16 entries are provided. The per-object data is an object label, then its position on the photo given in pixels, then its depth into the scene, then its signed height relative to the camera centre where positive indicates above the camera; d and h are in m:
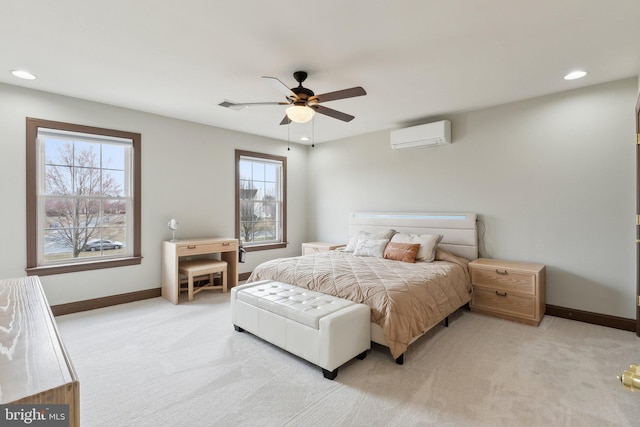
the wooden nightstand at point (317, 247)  5.52 -0.64
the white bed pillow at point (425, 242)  4.02 -0.41
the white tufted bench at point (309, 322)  2.36 -0.93
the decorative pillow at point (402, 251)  3.99 -0.52
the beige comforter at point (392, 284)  2.60 -0.71
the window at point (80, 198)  3.57 +0.18
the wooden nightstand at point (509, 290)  3.39 -0.89
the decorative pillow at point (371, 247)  4.34 -0.51
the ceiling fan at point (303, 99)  2.71 +1.04
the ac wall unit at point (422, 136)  4.32 +1.10
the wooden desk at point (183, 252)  4.20 -0.58
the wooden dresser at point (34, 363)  0.63 -0.37
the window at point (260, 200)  5.52 +0.22
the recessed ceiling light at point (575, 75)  3.05 +1.36
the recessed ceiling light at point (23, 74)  3.04 +1.37
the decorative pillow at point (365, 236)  4.66 -0.38
